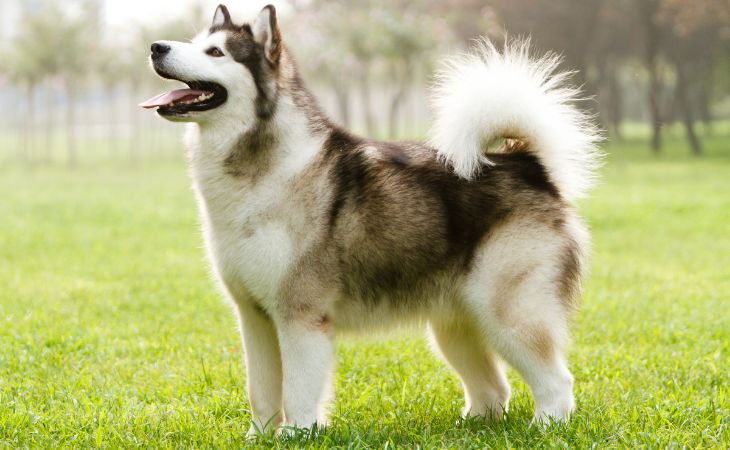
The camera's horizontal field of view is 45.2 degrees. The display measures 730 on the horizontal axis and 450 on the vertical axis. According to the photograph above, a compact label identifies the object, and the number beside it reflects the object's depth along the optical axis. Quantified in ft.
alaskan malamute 12.09
